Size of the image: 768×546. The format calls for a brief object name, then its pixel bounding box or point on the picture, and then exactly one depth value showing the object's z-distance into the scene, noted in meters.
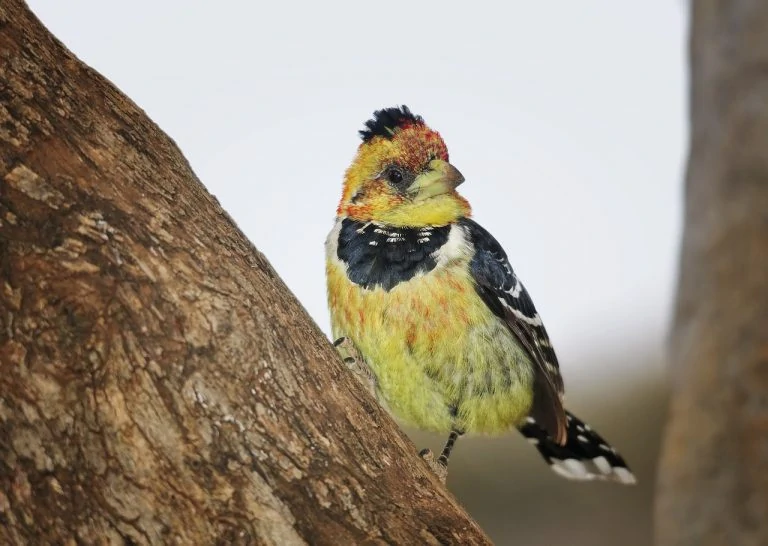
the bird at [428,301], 8.58
